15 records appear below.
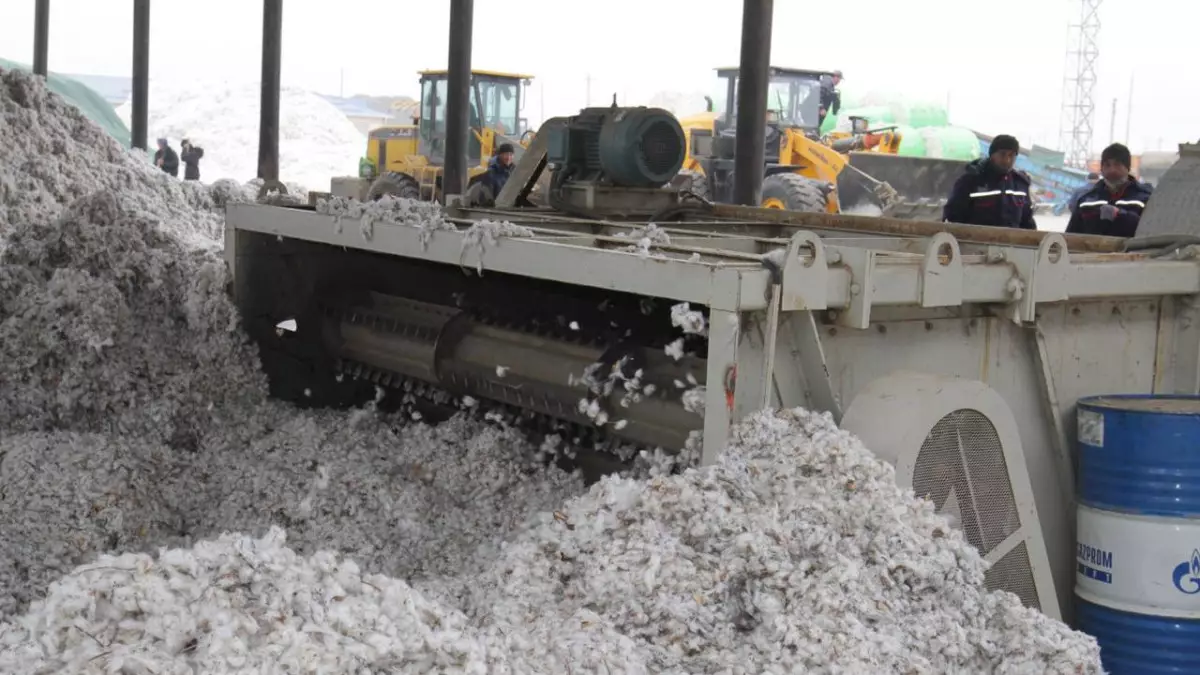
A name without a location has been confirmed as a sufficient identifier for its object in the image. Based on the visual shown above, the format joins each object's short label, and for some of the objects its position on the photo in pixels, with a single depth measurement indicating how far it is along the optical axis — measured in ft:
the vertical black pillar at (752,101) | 22.20
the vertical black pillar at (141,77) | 42.32
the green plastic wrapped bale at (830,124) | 66.35
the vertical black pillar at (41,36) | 50.65
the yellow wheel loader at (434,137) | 39.55
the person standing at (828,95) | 43.98
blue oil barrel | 8.38
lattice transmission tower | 103.24
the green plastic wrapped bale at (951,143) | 63.97
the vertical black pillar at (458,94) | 28.22
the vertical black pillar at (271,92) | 34.78
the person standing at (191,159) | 54.85
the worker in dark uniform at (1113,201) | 18.26
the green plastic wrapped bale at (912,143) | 63.16
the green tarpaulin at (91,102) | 59.57
